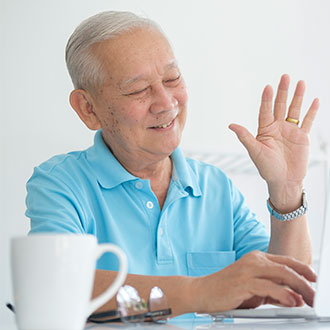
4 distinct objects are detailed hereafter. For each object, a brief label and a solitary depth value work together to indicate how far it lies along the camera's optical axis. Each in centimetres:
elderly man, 192
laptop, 152
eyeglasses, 152
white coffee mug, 119
